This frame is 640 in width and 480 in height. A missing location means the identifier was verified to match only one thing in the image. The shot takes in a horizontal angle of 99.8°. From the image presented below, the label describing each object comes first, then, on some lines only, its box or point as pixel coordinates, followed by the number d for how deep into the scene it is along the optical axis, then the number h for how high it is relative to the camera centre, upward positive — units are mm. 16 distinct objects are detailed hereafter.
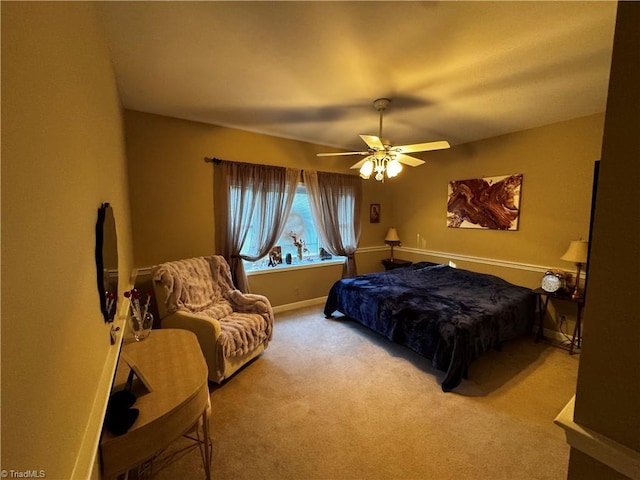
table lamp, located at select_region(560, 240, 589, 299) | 2816 -412
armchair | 2270 -934
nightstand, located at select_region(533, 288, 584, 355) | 2840 -1033
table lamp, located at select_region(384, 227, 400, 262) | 4945 -383
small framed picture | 4945 +56
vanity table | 1028 -824
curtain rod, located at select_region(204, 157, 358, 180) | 3336 +687
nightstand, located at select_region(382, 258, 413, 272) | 4773 -846
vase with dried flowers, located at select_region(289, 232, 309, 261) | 4297 -422
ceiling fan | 2523 +572
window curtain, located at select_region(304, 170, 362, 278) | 4176 +92
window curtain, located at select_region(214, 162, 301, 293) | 3439 +117
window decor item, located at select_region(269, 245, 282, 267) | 4027 -607
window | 4115 -300
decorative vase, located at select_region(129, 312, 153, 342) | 1808 -781
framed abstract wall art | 3566 +194
